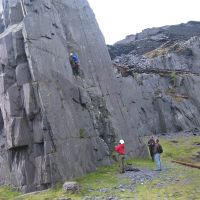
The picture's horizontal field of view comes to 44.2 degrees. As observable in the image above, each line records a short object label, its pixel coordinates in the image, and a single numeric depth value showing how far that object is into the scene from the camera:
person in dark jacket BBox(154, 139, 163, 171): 22.48
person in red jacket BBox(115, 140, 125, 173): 21.38
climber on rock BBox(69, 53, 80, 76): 25.65
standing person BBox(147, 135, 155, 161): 26.40
